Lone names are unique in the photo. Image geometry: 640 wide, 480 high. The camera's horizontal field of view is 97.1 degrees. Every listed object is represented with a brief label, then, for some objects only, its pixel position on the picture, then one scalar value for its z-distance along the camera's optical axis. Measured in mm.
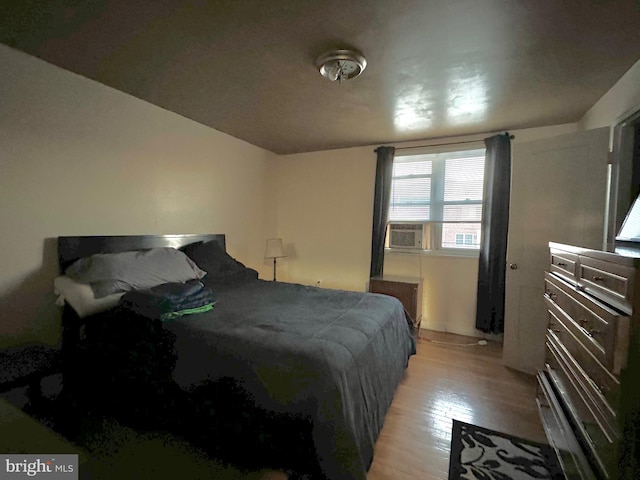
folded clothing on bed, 1678
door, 2121
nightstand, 3182
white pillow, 1805
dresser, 889
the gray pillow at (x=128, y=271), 1882
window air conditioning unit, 3607
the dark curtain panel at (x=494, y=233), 3117
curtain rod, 3140
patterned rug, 1445
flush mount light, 1749
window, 3412
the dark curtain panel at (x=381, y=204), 3688
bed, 1219
